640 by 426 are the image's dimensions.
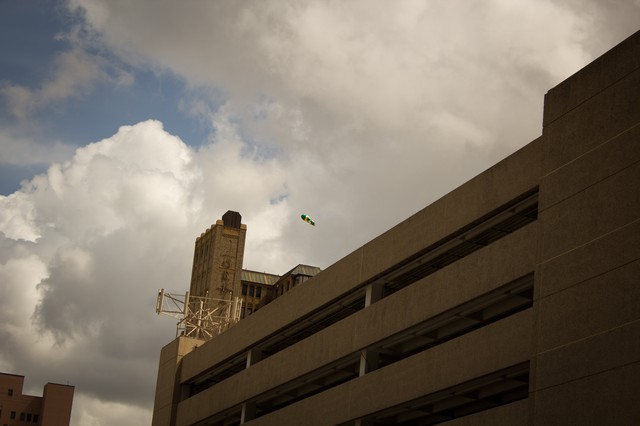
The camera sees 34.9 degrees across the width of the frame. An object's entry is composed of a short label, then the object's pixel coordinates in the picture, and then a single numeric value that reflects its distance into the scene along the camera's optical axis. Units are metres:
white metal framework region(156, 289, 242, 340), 73.81
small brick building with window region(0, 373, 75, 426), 178.50
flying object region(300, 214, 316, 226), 118.57
